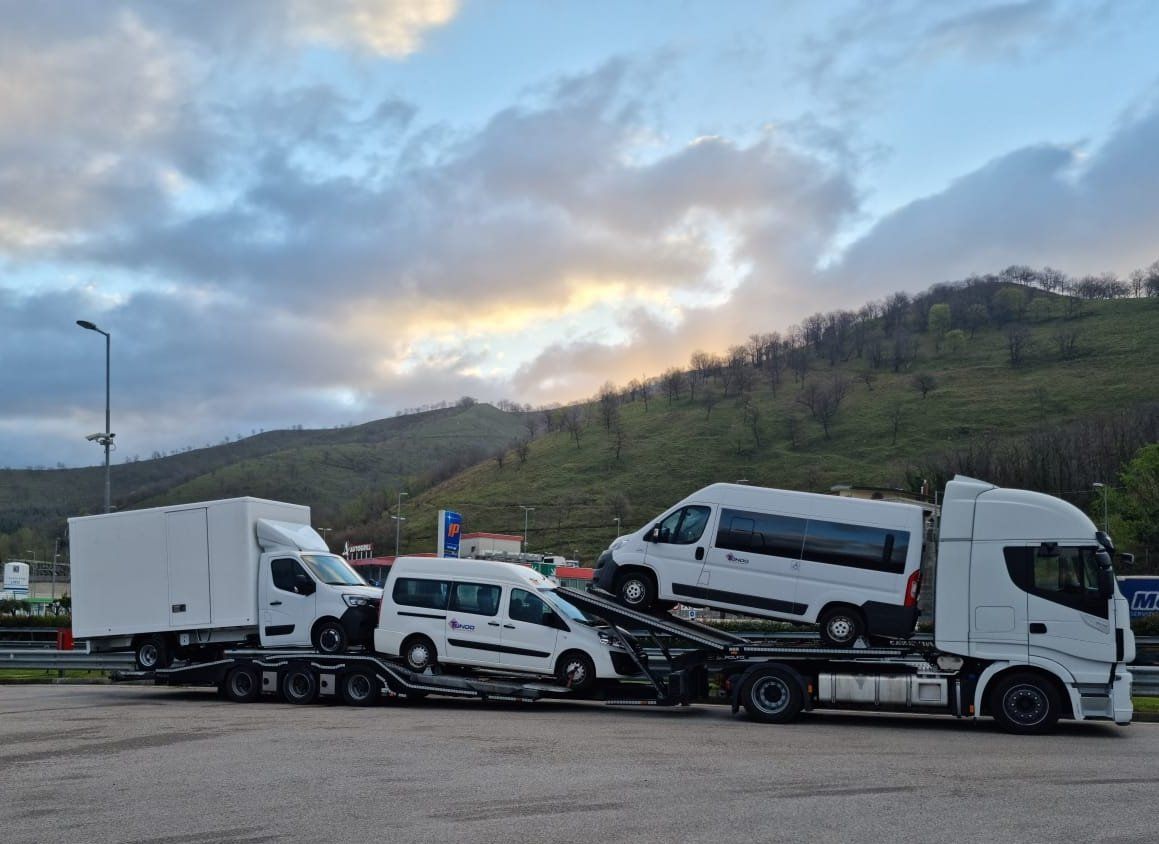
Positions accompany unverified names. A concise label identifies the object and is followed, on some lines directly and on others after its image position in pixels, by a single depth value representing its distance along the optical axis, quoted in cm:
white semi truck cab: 1462
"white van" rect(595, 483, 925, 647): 1552
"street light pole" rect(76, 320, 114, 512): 2728
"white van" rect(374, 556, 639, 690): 1708
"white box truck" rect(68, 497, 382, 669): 1889
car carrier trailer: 1509
